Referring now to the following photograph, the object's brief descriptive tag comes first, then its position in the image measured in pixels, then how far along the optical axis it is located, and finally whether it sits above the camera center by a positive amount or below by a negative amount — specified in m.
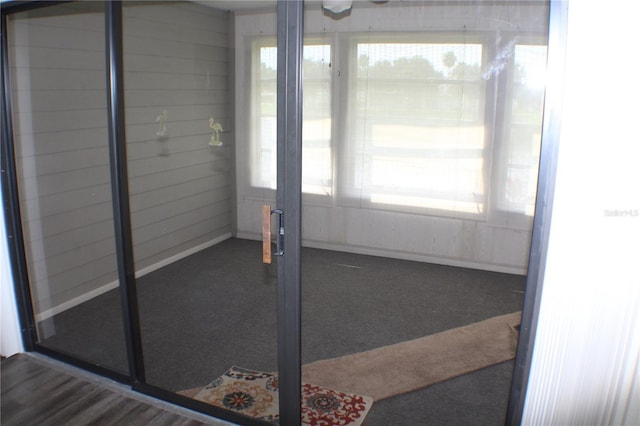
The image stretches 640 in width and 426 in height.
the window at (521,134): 3.15 -0.09
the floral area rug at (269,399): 2.21 -1.35
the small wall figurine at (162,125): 2.58 -0.06
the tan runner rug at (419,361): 2.40 -1.30
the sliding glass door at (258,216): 2.08 -0.56
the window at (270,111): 1.95 +0.02
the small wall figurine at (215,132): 2.25 -0.09
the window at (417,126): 3.47 -0.06
